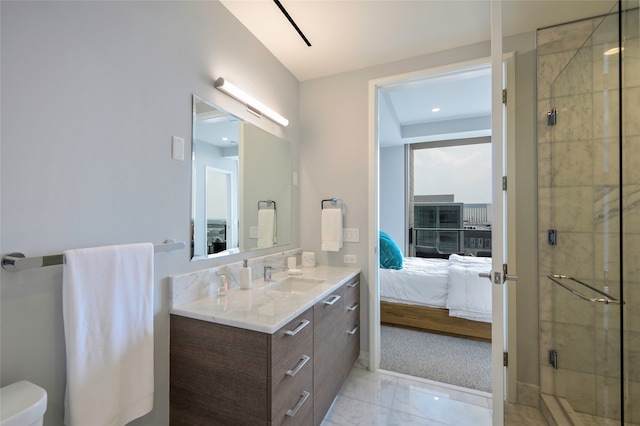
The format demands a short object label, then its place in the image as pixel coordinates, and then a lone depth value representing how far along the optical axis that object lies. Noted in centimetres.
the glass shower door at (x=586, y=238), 144
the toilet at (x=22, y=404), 71
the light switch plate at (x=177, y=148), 138
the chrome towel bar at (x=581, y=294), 144
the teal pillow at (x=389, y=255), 335
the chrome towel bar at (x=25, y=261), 81
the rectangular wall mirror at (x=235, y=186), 154
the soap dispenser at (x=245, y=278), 169
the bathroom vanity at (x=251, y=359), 114
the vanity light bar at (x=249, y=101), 163
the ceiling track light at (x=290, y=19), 156
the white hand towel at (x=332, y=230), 236
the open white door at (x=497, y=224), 135
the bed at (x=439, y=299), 277
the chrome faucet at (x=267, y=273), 188
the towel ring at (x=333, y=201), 245
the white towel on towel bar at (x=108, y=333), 93
